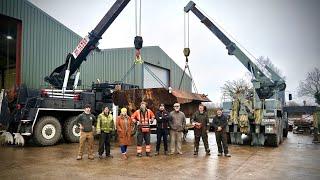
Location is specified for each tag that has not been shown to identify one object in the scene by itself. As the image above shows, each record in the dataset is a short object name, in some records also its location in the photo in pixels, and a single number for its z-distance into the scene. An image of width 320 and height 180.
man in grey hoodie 7.98
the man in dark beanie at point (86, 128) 7.20
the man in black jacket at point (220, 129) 7.69
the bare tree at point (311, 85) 30.28
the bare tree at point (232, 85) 31.96
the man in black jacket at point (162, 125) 7.97
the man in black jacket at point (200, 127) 7.92
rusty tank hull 9.64
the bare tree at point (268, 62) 35.74
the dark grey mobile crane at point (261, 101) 9.46
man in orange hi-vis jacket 7.64
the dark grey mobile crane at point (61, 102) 9.55
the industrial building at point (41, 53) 12.95
